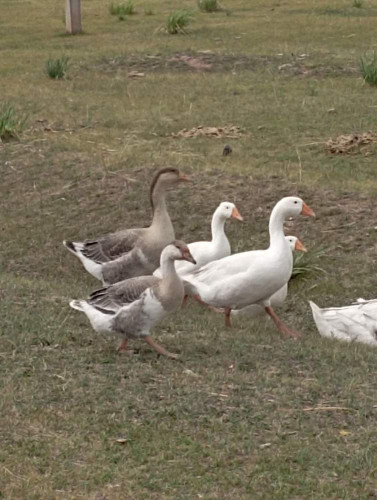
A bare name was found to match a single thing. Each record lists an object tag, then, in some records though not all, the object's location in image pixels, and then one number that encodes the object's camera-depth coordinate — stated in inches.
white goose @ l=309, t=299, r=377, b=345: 336.8
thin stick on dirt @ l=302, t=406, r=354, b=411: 262.1
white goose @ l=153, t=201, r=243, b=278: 390.6
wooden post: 851.4
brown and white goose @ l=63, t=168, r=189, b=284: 380.2
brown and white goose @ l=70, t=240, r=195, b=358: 290.2
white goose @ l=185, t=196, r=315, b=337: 341.4
